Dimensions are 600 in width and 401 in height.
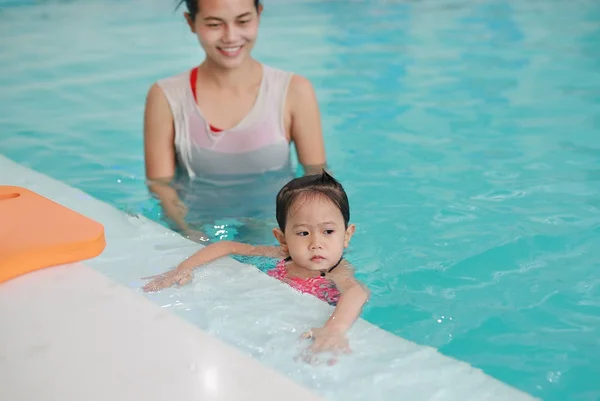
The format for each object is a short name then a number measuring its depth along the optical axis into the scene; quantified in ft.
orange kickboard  7.27
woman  11.18
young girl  8.30
